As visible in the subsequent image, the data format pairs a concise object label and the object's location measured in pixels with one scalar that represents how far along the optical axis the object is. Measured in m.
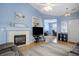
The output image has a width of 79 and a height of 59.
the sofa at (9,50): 1.08
